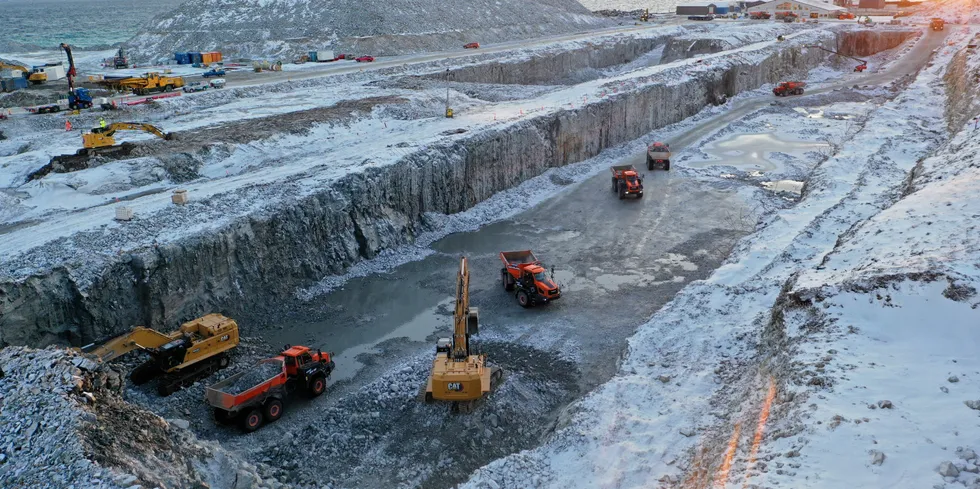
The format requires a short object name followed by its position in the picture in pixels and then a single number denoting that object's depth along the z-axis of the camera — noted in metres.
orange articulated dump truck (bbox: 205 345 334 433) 18.56
